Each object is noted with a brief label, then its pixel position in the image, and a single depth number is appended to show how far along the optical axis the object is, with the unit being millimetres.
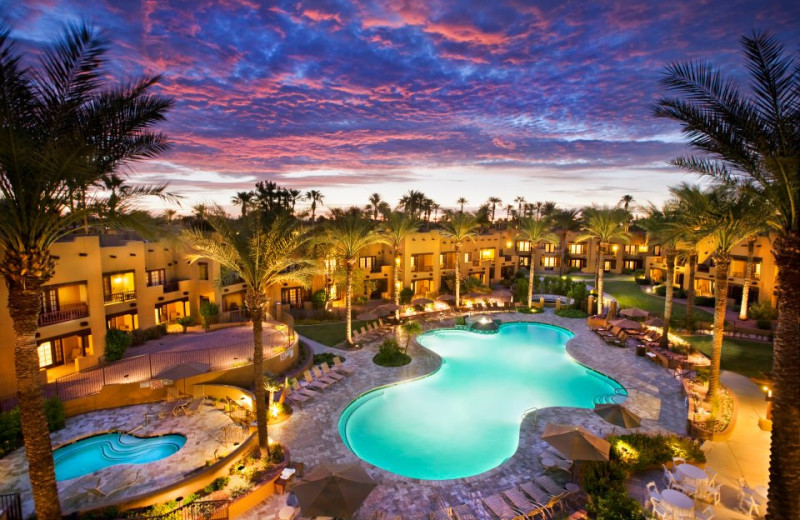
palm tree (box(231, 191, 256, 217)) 45281
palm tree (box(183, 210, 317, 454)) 13430
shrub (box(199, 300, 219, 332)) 26391
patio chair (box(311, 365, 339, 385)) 19719
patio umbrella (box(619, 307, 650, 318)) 28352
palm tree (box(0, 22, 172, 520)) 7617
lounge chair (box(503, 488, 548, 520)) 10539
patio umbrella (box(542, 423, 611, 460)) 11570
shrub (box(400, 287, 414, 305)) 36969
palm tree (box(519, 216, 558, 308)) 37000
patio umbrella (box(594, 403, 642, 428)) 13688
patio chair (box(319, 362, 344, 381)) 20297
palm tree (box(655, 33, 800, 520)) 7207
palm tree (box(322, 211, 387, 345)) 25828
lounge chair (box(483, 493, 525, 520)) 10523
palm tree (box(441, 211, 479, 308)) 36344
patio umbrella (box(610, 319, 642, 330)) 26125
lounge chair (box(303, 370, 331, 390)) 19077
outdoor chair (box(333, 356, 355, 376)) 21078
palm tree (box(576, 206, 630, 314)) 33438
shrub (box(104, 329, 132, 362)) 20453
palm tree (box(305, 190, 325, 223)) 57219
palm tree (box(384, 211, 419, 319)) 31888
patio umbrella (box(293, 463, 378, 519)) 9539
